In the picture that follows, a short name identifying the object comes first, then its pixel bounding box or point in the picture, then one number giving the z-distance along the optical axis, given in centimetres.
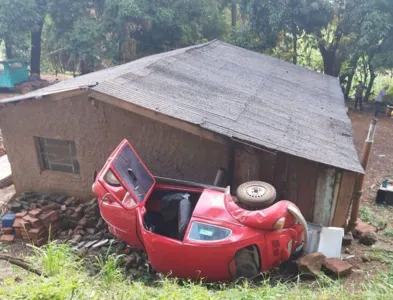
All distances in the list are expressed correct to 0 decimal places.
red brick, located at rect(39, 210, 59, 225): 783
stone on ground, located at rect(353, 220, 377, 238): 738
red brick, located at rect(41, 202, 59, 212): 818
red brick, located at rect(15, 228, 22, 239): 789
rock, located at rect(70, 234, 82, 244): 728
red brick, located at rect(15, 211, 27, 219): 794
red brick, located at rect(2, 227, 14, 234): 801
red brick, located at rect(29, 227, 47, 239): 766
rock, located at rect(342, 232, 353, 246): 689
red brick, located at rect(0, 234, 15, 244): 780
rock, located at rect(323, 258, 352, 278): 525
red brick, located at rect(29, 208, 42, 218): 792
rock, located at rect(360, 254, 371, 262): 598
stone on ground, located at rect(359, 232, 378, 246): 691
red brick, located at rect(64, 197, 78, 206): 837
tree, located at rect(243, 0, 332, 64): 1752
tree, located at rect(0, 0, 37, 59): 1938
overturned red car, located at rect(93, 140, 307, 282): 535
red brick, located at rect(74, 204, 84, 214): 805
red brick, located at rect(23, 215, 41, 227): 775
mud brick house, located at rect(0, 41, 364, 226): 659
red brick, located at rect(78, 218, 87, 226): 783
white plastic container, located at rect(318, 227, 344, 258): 606
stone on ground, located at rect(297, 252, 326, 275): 535
